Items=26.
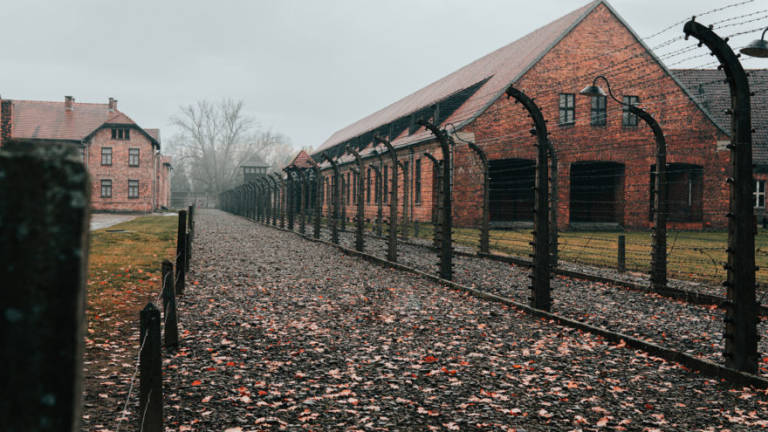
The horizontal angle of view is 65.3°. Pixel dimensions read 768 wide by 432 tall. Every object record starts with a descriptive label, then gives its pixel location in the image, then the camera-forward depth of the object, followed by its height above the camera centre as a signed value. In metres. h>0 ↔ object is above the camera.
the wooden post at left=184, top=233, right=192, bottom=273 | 11.57 -1.11
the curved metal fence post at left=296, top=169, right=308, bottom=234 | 25.38 +0.28
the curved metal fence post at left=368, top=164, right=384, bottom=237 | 20.26 -0.72
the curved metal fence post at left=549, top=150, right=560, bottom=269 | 12.80 -0.42
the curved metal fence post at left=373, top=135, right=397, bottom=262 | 14.29 -0.54
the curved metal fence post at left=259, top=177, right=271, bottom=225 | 36.43 -0.03
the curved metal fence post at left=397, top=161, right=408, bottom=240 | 19.64 -0.22
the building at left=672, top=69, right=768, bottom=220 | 33.75 +6.02
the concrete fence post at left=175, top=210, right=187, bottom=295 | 9.66 -0.88
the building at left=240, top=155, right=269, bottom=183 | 79.06 +4.31
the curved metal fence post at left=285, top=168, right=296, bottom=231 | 28.38 +0.13
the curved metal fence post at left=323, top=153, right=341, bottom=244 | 19.94 +0.01
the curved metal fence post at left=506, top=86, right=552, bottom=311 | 8.60 -0.23
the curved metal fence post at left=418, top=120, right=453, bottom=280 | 11.46 -0.43
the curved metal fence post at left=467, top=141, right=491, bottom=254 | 15.42 -0.24
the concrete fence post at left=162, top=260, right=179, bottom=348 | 6.12 -1.12
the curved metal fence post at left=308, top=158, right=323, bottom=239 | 22.12 -0.07
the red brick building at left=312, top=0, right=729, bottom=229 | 27.70 +3.44
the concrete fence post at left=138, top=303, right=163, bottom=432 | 3.35 -0.97
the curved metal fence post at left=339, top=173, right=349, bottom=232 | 24.59 -0.49
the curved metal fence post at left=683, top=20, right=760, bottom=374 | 5.49 -0.24
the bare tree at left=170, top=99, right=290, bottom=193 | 81.62 +7.02
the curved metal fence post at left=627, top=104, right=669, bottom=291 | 10.17 -0.31
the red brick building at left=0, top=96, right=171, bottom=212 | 49.31 +4.47
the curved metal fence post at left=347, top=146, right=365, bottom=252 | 16.94 -0.30
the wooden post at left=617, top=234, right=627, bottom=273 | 12.59 -1.11
